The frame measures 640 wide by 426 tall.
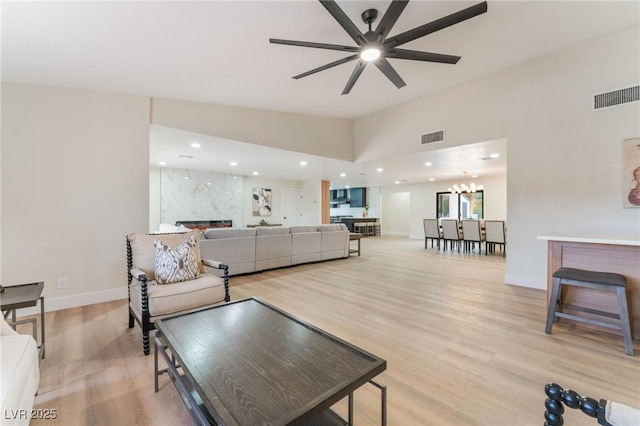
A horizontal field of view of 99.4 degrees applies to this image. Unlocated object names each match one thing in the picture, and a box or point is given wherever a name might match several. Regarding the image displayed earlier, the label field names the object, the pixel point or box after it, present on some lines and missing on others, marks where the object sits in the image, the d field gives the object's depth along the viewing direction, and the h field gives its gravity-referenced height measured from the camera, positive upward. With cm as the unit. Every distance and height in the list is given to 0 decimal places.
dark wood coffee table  104 -74
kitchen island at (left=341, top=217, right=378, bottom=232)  1139 -35
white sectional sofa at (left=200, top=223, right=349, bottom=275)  448 -64
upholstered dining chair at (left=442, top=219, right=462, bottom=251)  739 -53
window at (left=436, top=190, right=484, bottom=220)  962 +26
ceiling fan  192 +141
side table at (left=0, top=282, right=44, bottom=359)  177 -59
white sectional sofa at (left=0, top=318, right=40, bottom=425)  106 -72
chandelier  838 +77
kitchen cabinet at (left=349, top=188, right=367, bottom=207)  1280 +72
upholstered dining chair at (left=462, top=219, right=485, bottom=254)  691 -52
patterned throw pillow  254 -50
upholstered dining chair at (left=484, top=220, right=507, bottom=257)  648 -51
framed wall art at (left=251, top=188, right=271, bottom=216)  941 +35
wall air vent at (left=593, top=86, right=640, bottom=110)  312 +136
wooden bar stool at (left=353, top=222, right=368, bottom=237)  1142 -68
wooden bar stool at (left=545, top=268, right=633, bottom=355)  218 -67
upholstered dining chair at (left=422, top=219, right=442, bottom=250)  791 -53
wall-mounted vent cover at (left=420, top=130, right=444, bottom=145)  479 +136
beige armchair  222 -64
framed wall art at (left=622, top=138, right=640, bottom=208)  308 +45
